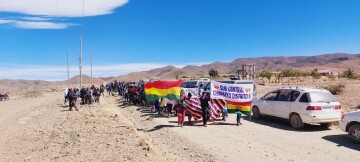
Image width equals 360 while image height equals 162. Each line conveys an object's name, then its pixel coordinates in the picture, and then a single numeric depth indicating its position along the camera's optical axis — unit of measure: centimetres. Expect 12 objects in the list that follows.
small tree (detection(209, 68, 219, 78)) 10102
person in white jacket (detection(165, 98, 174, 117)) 1928
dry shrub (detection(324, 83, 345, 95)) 3228
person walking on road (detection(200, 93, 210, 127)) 1510
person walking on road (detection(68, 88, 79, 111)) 2555
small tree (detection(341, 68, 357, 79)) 6750
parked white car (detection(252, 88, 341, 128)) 1341
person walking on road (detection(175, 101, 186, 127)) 1516
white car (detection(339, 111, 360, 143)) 1140
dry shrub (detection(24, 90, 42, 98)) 5886
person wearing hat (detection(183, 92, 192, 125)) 1586
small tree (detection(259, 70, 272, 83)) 7112
